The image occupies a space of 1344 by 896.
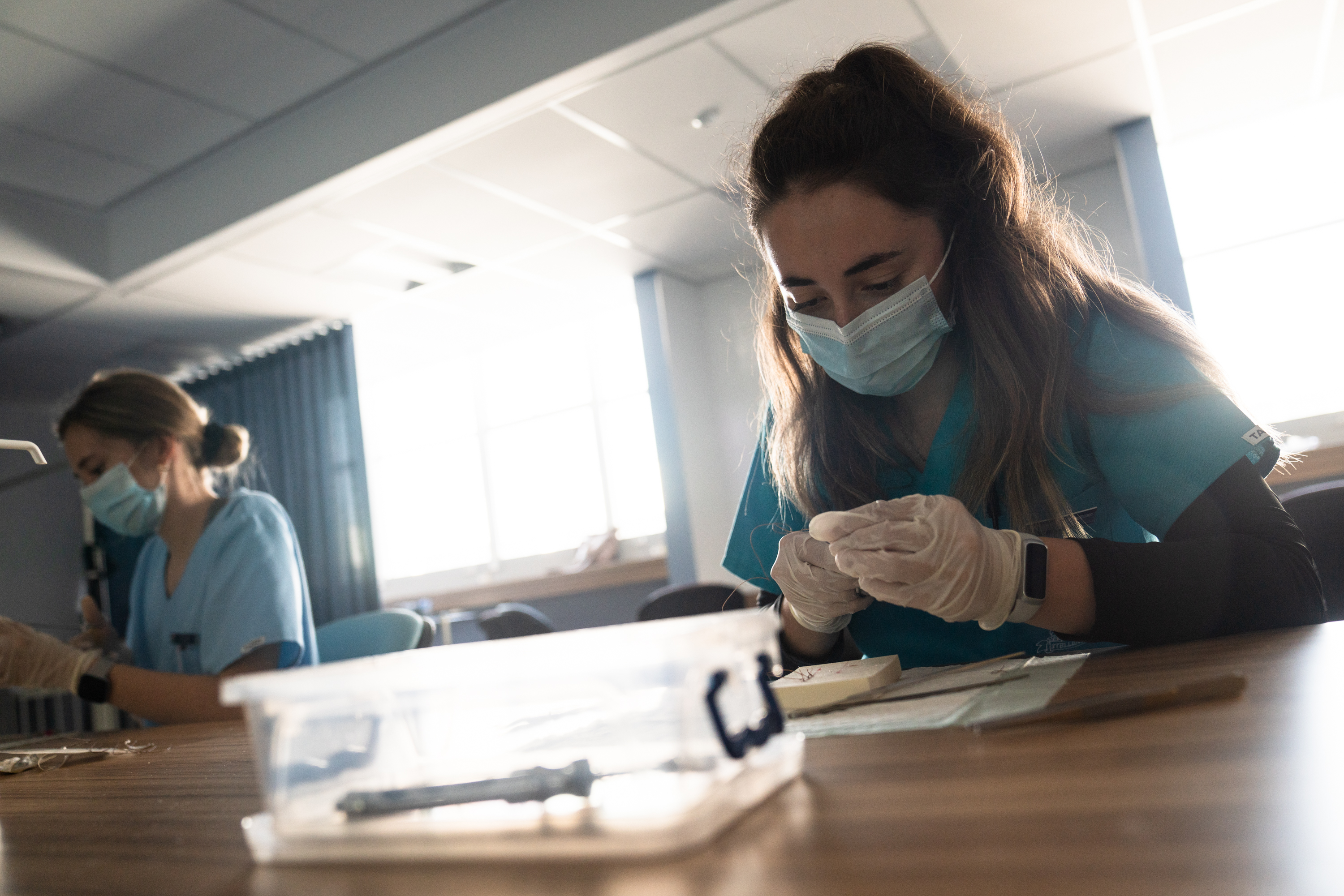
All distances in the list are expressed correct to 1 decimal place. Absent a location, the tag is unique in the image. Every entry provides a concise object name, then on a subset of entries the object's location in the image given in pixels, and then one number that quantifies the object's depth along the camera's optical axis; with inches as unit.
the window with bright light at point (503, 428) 222.4
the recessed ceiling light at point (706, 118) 133.6
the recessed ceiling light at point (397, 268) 174.1
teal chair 86.5
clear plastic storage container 14.6
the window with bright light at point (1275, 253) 162.6
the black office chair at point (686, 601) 149.0
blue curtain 202.1
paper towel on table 21.9
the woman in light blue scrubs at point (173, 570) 66.6
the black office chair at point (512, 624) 161.2
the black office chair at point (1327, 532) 55.1
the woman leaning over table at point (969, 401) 33.5
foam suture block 27.8
